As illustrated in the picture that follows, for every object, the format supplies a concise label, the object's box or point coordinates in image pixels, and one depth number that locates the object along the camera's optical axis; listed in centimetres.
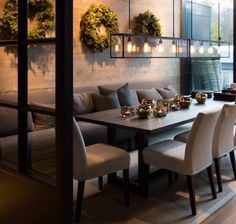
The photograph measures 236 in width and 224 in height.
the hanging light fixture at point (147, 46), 451
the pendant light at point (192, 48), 529
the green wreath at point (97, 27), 525
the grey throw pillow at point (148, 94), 595
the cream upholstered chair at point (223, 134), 339
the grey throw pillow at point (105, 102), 501
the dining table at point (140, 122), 308
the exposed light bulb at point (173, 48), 506
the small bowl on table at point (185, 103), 416
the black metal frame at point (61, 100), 175
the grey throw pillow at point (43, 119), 195
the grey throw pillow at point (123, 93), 538
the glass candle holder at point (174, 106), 402
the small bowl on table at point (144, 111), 347
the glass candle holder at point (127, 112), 358
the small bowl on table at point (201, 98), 455
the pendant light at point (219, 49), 566
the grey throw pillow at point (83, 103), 486
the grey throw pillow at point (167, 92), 629
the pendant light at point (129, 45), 440
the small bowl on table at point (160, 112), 355
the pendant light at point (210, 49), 556
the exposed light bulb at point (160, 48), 495
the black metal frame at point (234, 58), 697
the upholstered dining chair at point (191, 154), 298
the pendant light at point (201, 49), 542
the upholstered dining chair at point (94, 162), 279
